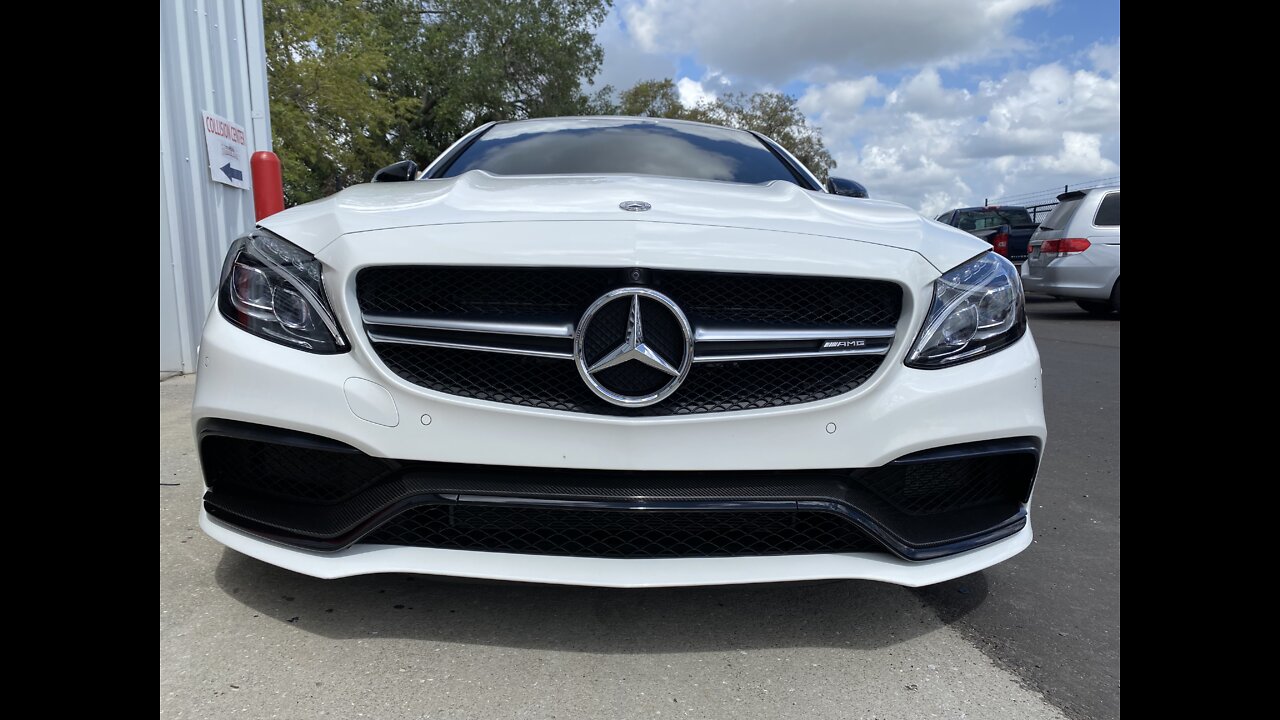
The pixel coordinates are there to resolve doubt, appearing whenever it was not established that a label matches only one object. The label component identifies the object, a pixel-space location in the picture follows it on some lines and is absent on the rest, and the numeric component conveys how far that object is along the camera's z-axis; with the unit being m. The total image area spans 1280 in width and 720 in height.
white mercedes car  1.62
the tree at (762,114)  36.72
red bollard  6.71
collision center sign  6.19
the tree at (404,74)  15.89
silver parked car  9.71
